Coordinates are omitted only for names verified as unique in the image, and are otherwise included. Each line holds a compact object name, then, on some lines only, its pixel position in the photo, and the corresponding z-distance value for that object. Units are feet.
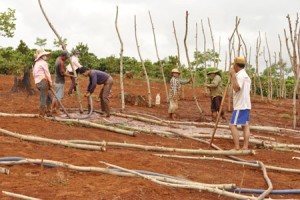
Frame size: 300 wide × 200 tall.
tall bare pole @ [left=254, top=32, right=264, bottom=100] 65.67
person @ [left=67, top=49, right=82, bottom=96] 38.68
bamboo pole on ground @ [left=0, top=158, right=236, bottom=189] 16.17
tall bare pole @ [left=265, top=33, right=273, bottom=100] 69.17
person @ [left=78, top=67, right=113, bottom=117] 32.17
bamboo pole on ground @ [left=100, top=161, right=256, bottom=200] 15.29
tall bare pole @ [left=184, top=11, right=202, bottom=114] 41.21
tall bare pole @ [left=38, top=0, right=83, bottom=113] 32.88
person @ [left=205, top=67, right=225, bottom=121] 35.60
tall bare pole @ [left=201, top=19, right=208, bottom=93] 63.93
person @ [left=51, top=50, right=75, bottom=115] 31.71
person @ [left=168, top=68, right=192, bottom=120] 37.60
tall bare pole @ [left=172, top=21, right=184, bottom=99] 48.92
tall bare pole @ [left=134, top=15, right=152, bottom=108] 46.34
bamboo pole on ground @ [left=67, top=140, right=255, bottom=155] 22.26
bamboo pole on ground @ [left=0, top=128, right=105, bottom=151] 21.54
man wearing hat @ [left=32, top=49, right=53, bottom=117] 29.60
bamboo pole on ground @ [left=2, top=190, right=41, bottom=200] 13.62
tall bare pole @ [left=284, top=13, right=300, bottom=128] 36.81
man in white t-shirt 22.61
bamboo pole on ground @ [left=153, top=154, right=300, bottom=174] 20.53
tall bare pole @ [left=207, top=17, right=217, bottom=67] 65.13
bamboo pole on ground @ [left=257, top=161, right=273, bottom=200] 15.29
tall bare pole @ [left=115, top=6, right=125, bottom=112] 38.01
